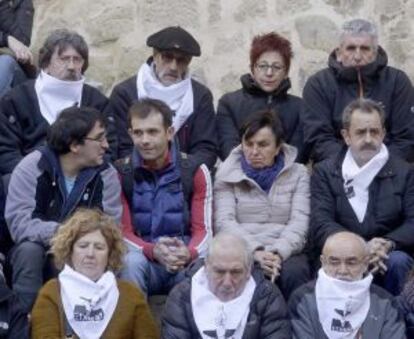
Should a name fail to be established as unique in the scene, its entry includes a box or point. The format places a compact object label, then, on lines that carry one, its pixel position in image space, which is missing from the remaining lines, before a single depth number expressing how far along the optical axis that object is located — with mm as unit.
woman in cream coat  13495
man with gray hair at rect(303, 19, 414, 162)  14741
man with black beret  14609
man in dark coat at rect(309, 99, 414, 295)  13376
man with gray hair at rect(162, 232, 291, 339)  12028
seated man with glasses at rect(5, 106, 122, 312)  12885
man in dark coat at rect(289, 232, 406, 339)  12124
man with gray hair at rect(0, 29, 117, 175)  14190
